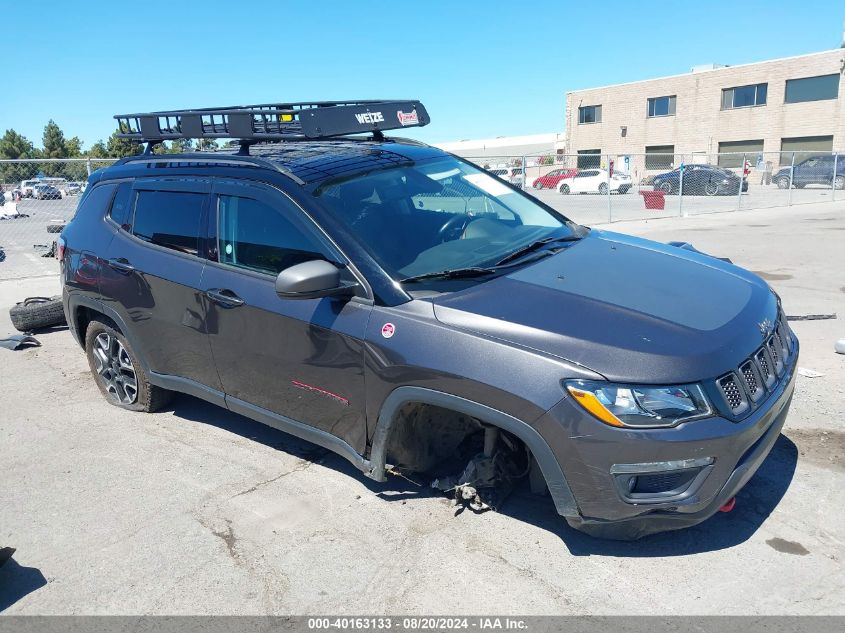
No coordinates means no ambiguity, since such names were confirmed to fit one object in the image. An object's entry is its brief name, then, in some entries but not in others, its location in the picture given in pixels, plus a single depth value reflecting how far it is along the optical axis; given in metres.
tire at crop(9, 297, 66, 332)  7.14
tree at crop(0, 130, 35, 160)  56.69
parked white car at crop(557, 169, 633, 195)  27.56
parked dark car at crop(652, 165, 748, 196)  25.44
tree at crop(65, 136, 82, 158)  58.91
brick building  41.44
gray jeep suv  2.68
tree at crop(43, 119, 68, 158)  59.19
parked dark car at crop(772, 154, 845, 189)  29.16
